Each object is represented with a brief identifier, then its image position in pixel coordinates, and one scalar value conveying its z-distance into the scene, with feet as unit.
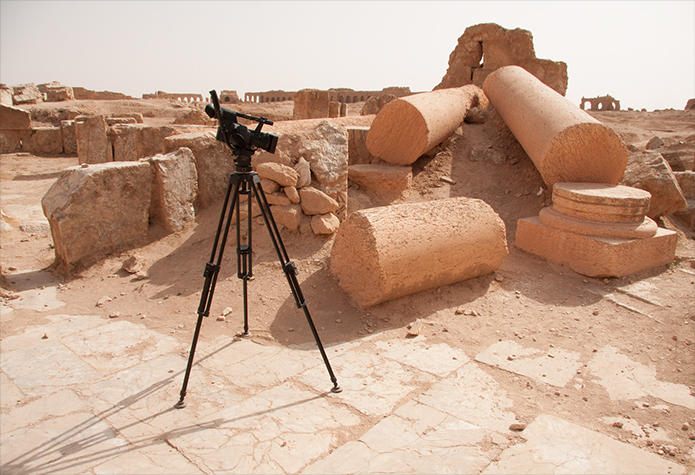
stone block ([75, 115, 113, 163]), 31.42
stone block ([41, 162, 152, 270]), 15.37
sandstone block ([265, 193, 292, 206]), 15.78
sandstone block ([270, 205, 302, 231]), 15.81
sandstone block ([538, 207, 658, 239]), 15.74
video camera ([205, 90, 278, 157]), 8.59
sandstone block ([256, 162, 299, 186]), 15.51
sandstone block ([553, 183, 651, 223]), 15.97
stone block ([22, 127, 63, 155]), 43.60
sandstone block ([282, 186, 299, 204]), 15.74
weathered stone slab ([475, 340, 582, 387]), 10.37
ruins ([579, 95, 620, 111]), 88.84
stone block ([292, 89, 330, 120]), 40.81
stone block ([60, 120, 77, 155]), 43.21
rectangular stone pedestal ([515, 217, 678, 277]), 15.43
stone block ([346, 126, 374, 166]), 22.62
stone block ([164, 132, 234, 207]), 17.74
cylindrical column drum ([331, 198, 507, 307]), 12.85
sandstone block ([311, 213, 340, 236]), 15.88
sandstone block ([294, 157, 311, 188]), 15.94
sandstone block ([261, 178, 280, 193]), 15.74
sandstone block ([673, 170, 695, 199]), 23.67
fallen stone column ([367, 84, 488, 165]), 20.93
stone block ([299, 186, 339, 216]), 15.94
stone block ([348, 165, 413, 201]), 20.25
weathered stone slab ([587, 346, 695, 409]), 9.70
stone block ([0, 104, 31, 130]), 41.70
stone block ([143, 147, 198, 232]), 16.85
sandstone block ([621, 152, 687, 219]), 19.30
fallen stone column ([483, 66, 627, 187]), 17.99
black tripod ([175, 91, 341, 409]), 8.66
